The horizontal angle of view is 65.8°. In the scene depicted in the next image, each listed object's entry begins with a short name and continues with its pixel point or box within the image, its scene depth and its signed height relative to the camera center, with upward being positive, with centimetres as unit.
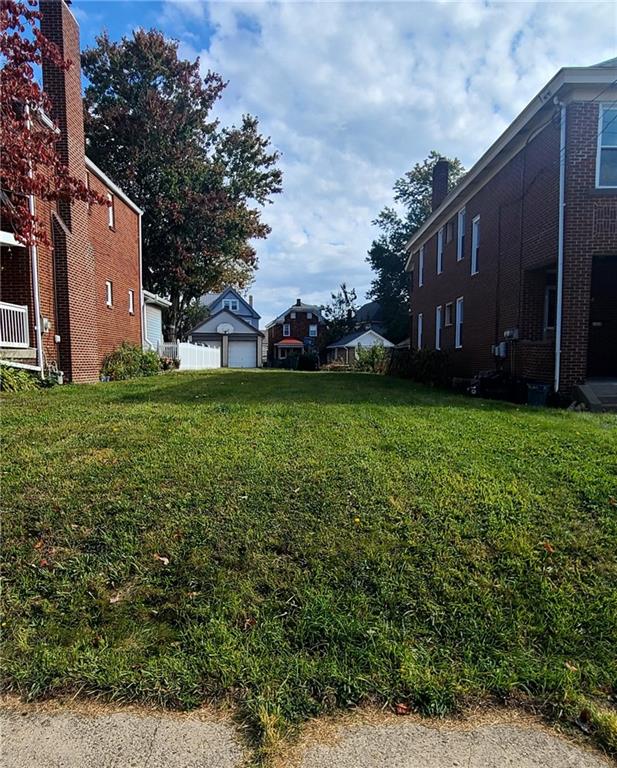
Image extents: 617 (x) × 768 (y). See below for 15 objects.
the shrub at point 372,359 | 2326 -31
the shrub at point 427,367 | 1432 -45
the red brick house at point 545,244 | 919 +252
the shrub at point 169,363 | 1981 -47
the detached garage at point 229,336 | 4244 +150
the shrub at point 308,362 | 4028 -77
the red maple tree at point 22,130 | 661 +333
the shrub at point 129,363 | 1398 -33
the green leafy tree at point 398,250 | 4235 +995
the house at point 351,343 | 4238 +92
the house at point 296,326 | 5659 +323
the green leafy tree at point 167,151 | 2364 +1049
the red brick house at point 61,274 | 1059 +187
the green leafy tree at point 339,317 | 5006 +429
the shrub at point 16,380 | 948 -57
